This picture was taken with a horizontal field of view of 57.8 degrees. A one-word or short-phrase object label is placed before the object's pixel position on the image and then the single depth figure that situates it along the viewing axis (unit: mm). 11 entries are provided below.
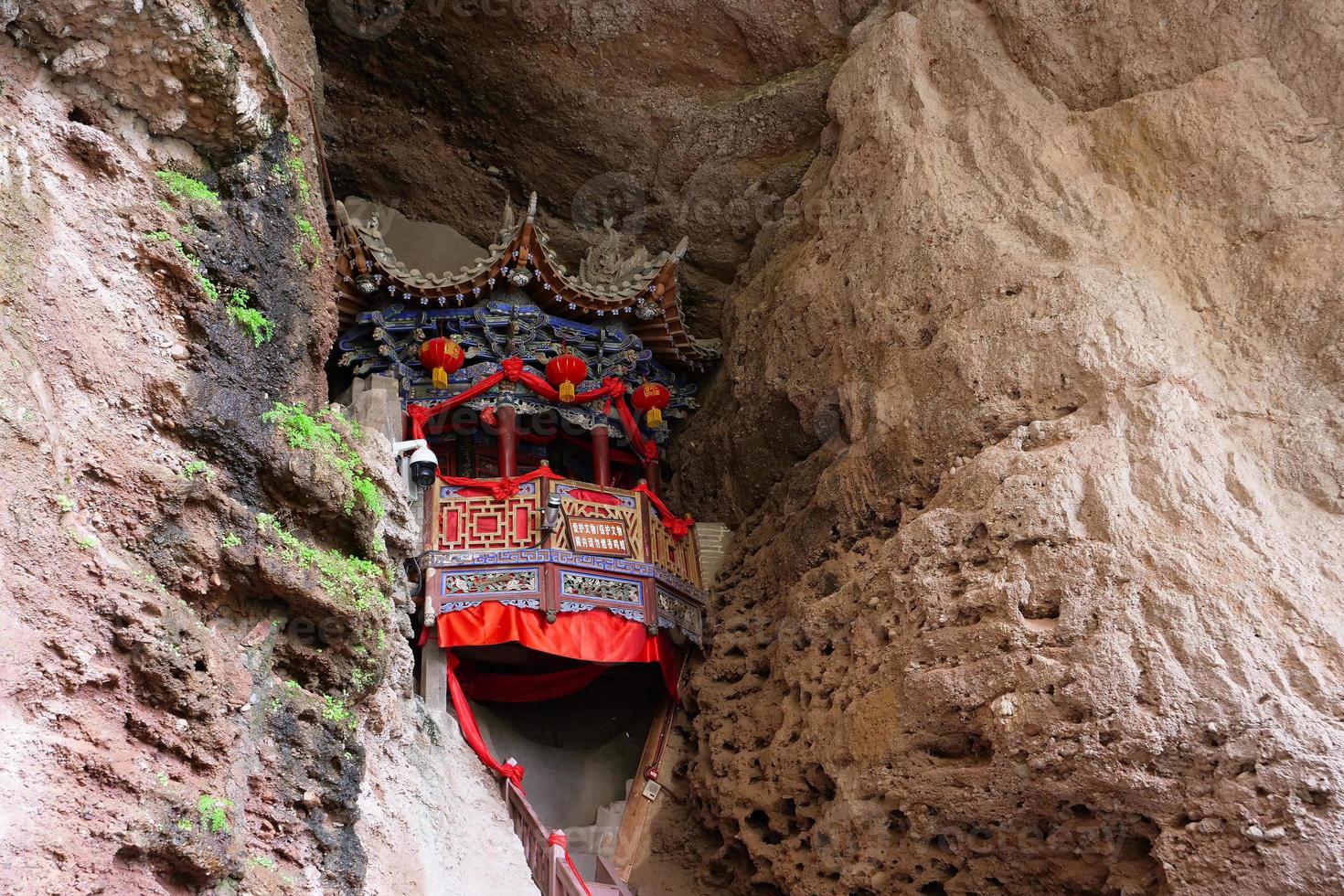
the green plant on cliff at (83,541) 4504
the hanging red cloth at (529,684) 9758
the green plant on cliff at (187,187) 5840
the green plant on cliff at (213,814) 4551
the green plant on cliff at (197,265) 5598
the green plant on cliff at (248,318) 5934
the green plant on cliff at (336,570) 5660
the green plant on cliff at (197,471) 5195
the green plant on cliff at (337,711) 5629
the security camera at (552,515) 9422
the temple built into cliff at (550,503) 9195
